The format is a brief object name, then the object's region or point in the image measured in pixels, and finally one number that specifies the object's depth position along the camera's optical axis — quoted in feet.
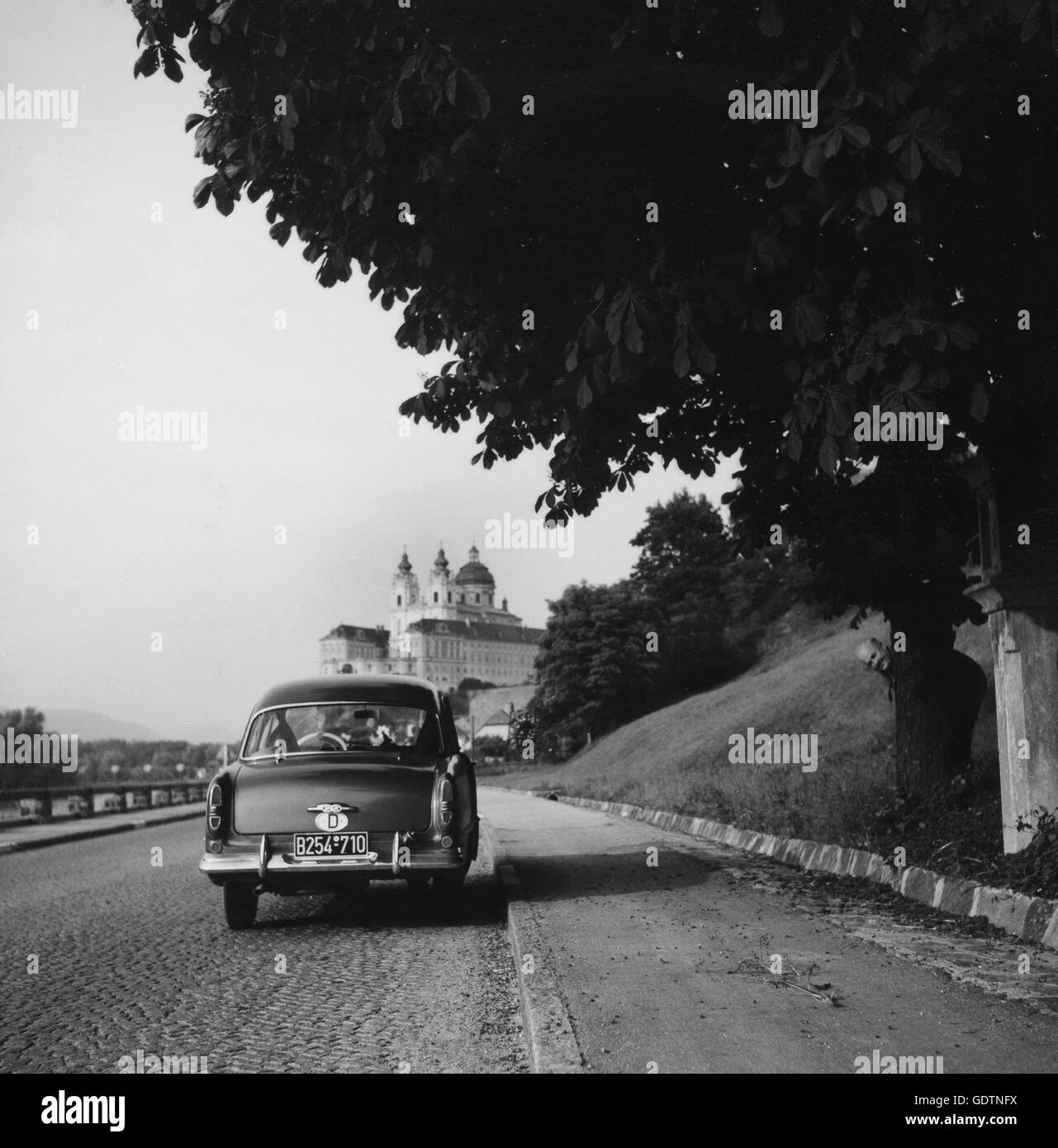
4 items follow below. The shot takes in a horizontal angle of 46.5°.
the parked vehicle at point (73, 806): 99.60
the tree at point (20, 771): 112.98
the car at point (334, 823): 29.73
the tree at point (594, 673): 234.99
